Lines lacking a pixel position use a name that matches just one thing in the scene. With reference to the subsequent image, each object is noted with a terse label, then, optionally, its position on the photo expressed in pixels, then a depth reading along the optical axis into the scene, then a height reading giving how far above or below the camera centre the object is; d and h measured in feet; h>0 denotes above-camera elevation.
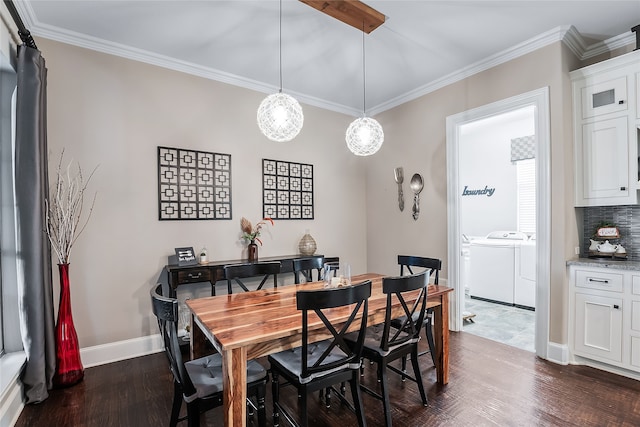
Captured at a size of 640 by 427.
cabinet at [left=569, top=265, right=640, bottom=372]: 8.26 -2.97
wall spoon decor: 13.33 +0.98
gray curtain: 7.28 -0.30
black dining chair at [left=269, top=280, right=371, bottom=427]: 5.25 -2.84
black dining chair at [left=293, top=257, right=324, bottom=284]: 9.80 -1.67
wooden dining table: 4.94 -2.06
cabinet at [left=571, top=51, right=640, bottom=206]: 8.70 +2.35
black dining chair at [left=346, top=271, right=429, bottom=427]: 6.23 -2.89
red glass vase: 8.09 -3.43
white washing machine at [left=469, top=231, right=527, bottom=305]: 15.39 -2.85
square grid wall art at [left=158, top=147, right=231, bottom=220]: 10.63 +1.06
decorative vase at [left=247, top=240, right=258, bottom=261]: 12.00 -1.46
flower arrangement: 12.02 -0.67
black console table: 9.70 -1.92
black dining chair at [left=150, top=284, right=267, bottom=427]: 5.00 -2.97
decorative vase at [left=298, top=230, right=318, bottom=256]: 13.41 -1.41
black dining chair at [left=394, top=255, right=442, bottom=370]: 8.54 -1.69
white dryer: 14.62 -3.06
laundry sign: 19.15 +1.25
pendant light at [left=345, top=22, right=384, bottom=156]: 9.02 +2.23
